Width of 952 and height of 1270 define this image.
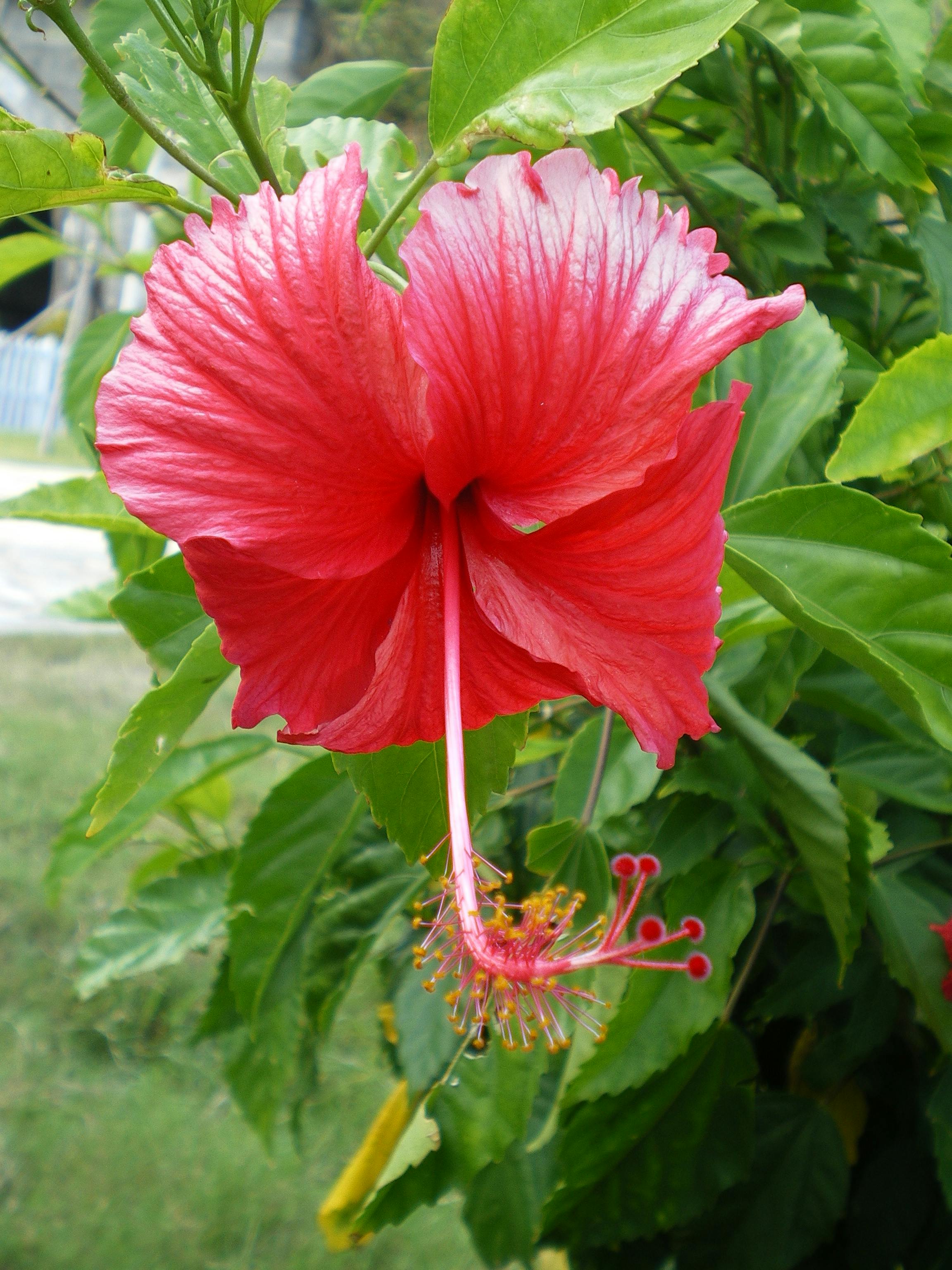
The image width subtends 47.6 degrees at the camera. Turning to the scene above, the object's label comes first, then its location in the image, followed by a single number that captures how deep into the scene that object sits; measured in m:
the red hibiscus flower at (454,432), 0.36
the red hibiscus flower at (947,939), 0.66
